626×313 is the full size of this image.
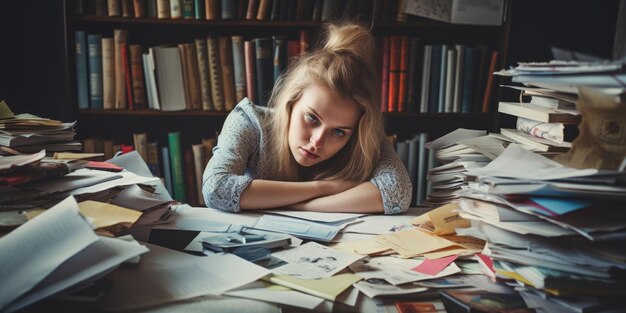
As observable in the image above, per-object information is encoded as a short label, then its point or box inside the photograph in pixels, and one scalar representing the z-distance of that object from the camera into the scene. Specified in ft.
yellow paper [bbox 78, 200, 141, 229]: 2.76
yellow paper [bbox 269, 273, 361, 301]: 2.49
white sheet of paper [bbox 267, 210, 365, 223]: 3.87
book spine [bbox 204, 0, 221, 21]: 7.27
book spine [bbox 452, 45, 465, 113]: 7.48
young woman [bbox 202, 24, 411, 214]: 4.25
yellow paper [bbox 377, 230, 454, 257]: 3.16
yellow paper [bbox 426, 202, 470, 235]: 3.46
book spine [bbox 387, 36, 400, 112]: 7.47
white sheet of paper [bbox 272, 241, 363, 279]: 2.72
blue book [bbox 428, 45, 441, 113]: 7.51
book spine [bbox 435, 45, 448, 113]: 7.50
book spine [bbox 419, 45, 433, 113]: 7.48
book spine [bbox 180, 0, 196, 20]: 7.27
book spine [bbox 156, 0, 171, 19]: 7.24
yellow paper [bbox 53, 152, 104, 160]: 3.74
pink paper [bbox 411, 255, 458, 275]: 2.83
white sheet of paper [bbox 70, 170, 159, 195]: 3.15
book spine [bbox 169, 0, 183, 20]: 7.25
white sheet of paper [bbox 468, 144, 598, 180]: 2.46
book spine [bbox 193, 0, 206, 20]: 7.27
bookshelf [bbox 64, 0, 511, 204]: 7.43
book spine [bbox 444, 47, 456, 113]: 7.48
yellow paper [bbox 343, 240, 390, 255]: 3.12
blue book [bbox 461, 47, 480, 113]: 7.50
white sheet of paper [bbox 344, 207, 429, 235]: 3.67
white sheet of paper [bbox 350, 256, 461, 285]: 2.71
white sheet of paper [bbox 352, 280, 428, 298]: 2.53
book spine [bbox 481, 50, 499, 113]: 7.56
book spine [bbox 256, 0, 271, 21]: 7.30
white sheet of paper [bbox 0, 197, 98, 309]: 2.18
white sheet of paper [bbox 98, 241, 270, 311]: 2.36
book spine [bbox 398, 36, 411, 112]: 7.47
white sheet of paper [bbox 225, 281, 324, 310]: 2.38
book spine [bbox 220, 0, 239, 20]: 7.29
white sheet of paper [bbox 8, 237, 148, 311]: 2.16
